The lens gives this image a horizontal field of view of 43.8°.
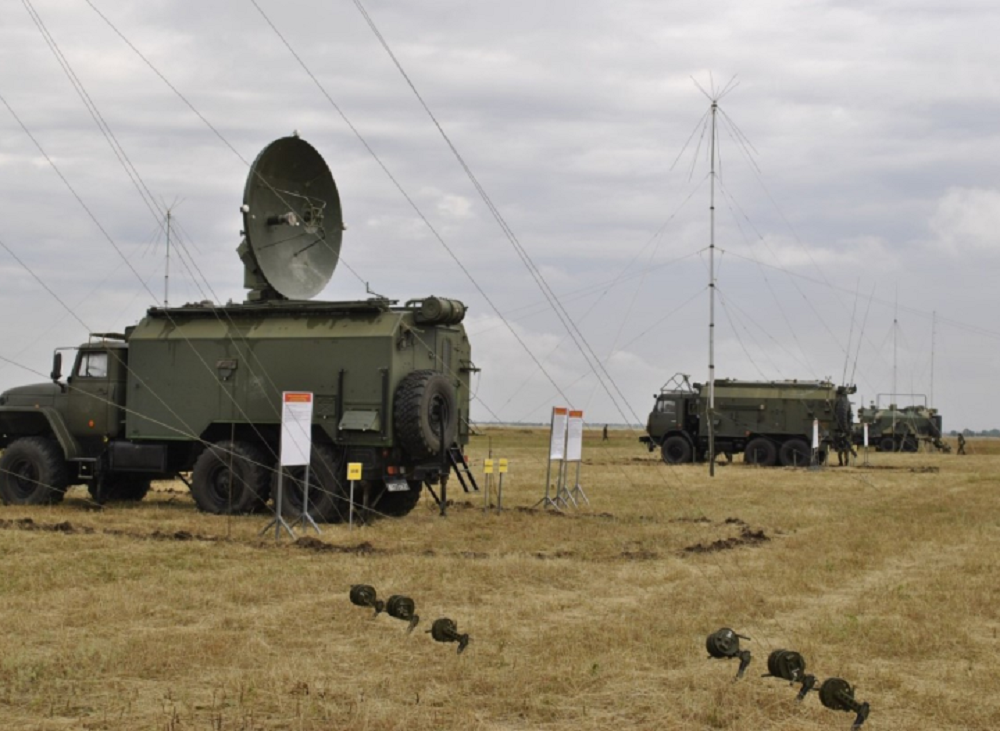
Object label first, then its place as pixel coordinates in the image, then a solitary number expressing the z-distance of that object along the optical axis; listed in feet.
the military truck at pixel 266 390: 59.57
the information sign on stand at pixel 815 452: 118.83
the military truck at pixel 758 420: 132.26
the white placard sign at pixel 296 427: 51.93
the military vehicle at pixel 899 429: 196.65
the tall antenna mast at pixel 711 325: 100.22
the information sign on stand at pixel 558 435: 71.39
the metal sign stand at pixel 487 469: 66.54
